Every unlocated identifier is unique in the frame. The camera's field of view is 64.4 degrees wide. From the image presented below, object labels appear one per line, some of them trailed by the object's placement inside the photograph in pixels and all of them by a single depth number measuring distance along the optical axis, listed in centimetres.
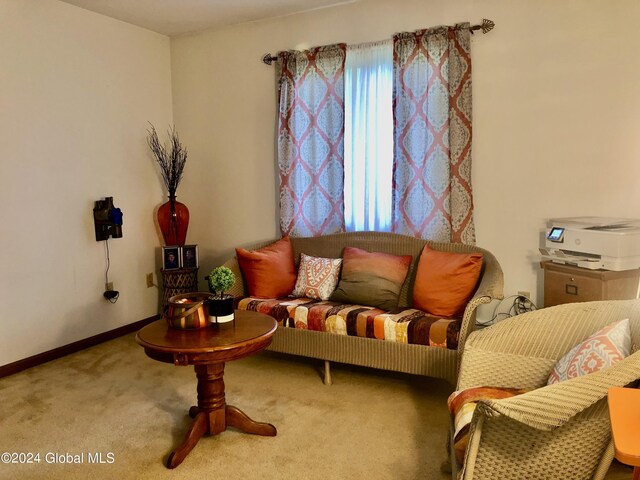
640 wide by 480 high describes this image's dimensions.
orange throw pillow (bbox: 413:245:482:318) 307
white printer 271
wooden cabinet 275
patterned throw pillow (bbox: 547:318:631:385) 161
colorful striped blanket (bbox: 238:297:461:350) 285
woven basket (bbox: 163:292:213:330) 239
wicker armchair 136
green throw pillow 329
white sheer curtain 372
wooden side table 219
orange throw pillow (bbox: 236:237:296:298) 359
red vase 432
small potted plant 247
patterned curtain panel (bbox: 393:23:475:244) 343
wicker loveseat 280
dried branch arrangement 441
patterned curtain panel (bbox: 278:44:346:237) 386
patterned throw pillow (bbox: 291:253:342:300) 352
